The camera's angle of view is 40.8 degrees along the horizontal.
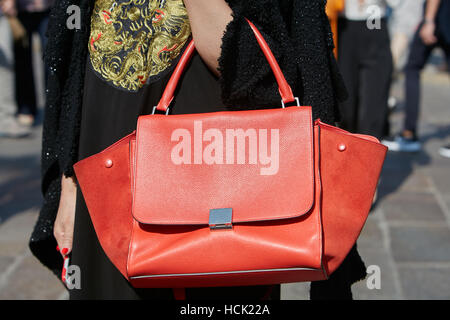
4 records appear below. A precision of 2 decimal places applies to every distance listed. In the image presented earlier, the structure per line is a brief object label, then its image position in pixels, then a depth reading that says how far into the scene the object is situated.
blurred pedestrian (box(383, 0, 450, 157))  5.52
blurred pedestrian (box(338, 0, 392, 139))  3.89
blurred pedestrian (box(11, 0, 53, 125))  6.32
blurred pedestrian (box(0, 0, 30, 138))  6.03
